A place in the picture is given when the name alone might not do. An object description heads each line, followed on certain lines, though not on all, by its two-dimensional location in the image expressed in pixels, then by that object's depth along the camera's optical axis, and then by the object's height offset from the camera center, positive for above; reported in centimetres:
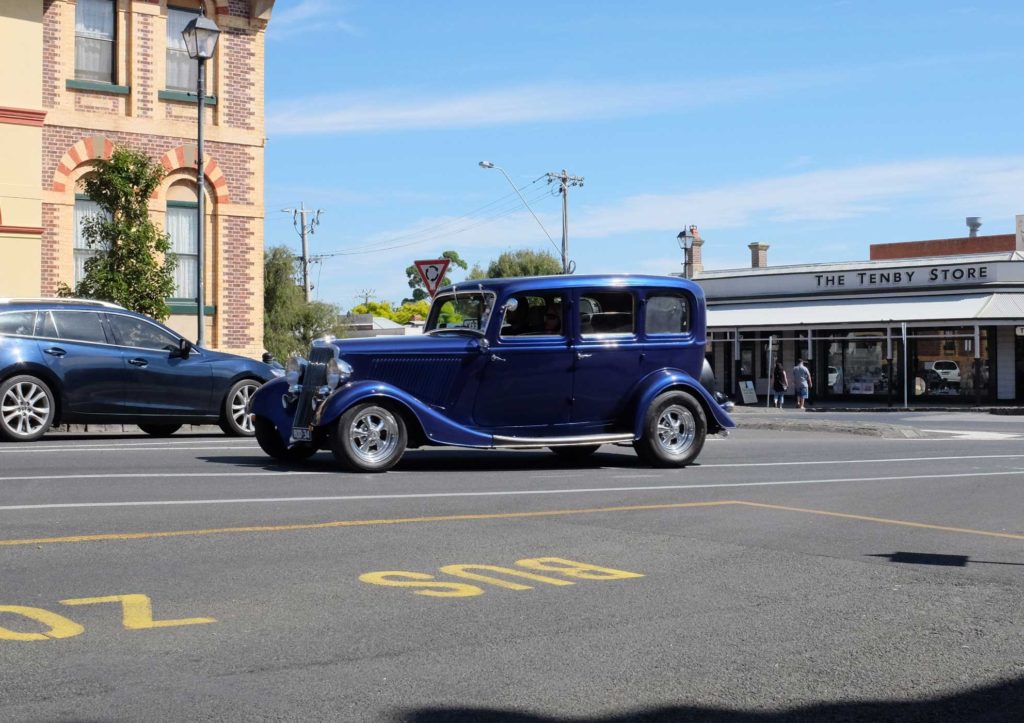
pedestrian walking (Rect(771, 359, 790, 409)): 3781 -23
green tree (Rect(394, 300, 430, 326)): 13482 +718
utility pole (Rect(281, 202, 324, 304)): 7143 +846
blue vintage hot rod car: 1208 -5
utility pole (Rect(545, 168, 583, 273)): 4541 +716
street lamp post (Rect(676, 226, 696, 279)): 4562 +477
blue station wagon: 1445 +3
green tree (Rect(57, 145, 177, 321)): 2230 +239
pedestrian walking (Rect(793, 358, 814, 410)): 3656 -20
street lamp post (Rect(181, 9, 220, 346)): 1942 +506
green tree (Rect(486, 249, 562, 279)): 7888 +692
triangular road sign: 2003 +161
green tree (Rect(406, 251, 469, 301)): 14777 +1193
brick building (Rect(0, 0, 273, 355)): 2166 +441
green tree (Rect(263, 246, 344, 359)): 5706 +307
